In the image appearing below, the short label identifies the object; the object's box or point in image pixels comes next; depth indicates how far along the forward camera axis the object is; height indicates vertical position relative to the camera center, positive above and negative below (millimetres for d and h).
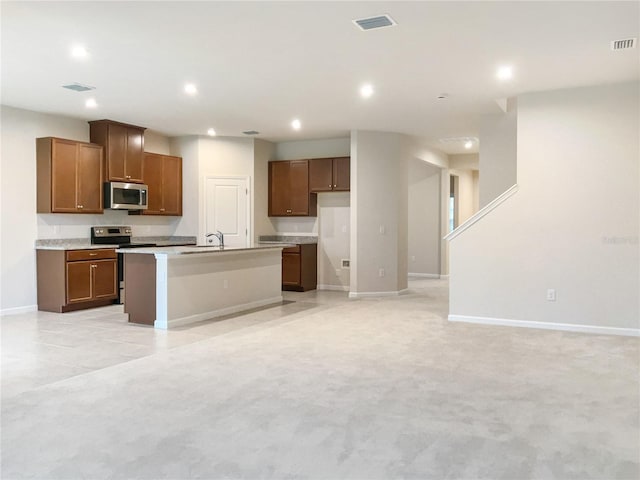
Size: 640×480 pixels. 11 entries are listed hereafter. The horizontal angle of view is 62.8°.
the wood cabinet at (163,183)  8617 +807
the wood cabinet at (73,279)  6957 -660
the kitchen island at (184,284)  5914 -642
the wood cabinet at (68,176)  7051 +754
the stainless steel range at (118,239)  7719 -132
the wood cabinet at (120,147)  7762 +1271
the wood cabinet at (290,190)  9555 +744
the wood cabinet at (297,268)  9234 -658
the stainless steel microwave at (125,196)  7734 +526
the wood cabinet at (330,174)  9164 +1002
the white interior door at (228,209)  9169 +383
